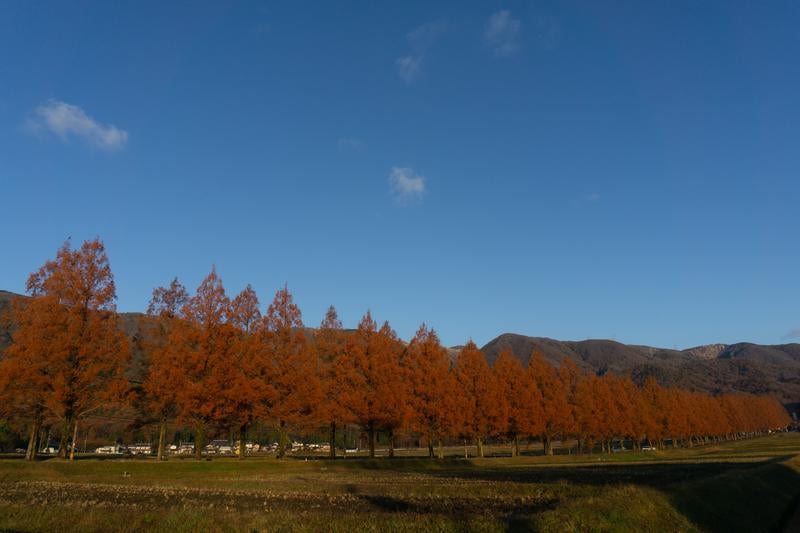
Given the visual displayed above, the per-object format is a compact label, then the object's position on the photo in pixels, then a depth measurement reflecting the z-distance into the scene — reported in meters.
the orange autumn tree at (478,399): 65.62
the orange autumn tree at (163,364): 44.00
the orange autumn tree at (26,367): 39.50
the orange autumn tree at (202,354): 43.72
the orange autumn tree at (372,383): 56.44
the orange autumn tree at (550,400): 77.81
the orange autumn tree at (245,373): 44.94
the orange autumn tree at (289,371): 49.84
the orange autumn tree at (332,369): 54.75
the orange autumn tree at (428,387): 61.31
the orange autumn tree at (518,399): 70.44
